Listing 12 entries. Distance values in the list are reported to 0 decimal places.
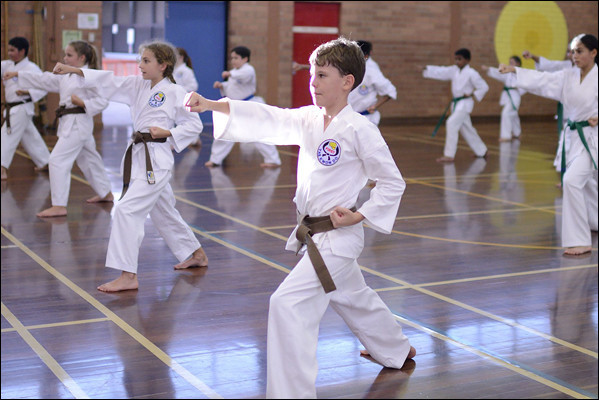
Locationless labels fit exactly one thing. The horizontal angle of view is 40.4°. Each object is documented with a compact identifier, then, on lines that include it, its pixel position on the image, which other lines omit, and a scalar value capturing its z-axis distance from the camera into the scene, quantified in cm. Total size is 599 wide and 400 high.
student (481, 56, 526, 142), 1443
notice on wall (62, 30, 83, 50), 1391
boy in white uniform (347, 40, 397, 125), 952
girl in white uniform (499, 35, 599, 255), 611
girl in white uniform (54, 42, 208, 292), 474
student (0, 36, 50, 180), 857
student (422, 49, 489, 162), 1182
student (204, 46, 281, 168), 1033
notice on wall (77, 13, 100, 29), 1409
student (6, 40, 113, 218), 698
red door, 1589
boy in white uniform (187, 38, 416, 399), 310
